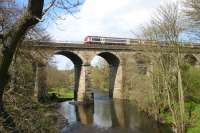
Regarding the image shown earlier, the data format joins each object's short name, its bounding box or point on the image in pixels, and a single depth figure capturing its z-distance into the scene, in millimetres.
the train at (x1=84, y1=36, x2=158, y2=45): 45438
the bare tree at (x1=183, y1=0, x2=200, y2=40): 16117
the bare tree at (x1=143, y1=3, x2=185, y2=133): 20219
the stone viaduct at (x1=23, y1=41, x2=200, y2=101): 39781
